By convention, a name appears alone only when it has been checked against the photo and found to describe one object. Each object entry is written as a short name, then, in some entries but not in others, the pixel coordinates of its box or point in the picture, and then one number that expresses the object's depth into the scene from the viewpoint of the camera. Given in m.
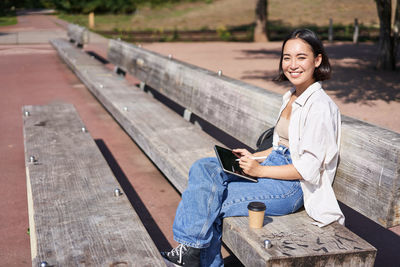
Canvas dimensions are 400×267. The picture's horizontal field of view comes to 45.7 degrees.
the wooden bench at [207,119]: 2.36
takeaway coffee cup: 2.47
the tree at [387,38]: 11.50
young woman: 2.57
